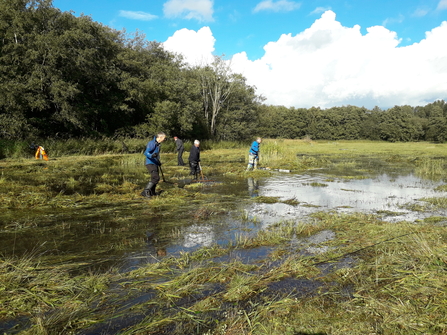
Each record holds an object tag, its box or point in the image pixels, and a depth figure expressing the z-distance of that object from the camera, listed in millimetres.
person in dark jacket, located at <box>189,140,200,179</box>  15164
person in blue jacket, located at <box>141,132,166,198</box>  10148
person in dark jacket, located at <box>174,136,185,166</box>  20758
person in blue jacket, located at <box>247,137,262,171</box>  17531
